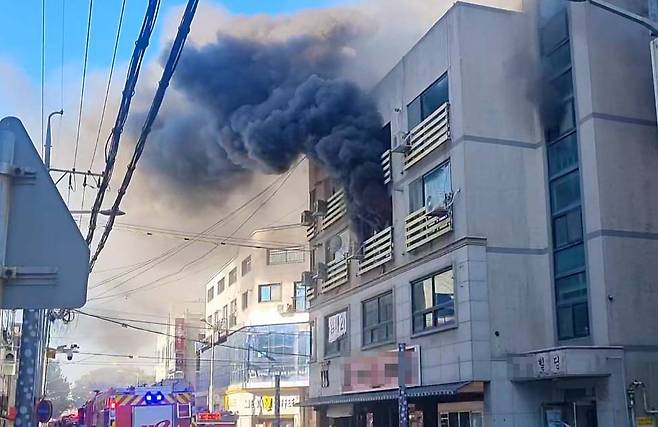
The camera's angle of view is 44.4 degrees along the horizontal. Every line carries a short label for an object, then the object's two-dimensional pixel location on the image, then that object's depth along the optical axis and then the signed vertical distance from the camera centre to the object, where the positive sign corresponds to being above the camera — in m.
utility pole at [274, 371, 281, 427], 29.14 -0.04
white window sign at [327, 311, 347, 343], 25.72 +2.17
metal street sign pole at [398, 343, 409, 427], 13.72 -0.08
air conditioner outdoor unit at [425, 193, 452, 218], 18.67 +4.20
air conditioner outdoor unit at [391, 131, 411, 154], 21.25 +6.46
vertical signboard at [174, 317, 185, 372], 76.25 +4.71
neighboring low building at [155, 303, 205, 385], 75.88 +5.28
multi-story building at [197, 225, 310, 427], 49.47 +3.72
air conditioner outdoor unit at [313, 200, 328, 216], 27.48 +6.20
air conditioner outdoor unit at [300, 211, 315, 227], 28.81 +6.13
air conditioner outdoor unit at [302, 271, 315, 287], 28.67 +3.95
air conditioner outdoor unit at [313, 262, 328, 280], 27.30 +4.04
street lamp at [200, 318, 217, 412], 57.57 +0.30
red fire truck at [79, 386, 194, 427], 15.56 -0.24
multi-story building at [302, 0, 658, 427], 16.39 +3.71
